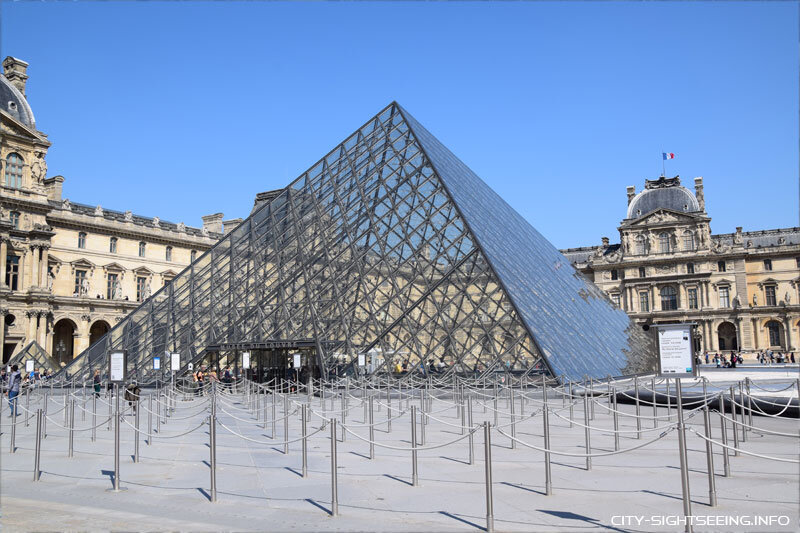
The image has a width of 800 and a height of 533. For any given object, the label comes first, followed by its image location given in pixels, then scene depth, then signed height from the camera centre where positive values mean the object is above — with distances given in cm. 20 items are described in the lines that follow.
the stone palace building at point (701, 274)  6988 +652
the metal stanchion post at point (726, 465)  755 -154
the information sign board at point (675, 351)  783 -21
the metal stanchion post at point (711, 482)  621 -142
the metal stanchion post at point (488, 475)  558 -122
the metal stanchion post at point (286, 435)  1015 -158
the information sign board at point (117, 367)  1038 -37
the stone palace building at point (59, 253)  4431 +702
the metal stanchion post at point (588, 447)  834 -143
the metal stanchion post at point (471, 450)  888 -153
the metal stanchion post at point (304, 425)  785 -101
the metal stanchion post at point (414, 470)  743 -150
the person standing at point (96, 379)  2316 -123
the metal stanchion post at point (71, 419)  1024 -126
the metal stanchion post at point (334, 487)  631 -143
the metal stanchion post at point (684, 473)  563 -122
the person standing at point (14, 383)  1659 -95
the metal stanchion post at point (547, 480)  688 -153
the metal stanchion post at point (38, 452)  839 -138
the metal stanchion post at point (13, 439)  1097 -157
